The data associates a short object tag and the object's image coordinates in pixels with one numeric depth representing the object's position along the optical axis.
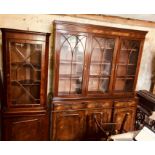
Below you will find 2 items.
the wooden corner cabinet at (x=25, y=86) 2.19
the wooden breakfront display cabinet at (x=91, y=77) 2.53
